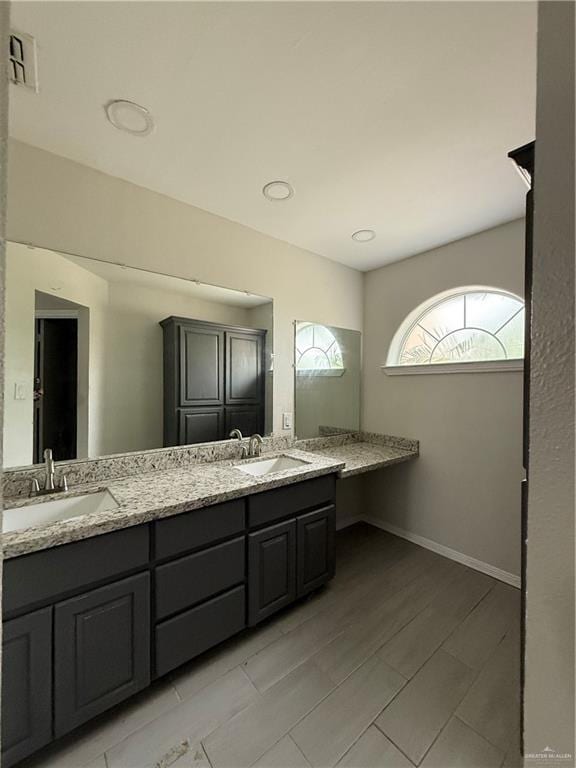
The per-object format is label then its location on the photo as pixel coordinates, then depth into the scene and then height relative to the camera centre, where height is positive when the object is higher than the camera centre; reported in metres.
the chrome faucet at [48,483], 1.40 -0.47
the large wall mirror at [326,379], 2.58 +0.04
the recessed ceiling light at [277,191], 1.74 +1.13
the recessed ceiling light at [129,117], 1.25 +1.13
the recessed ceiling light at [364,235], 2.25 +1.11
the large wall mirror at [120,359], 1.46 +0.13
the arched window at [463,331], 2.16 +0.42
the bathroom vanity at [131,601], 1.04 -0.91
